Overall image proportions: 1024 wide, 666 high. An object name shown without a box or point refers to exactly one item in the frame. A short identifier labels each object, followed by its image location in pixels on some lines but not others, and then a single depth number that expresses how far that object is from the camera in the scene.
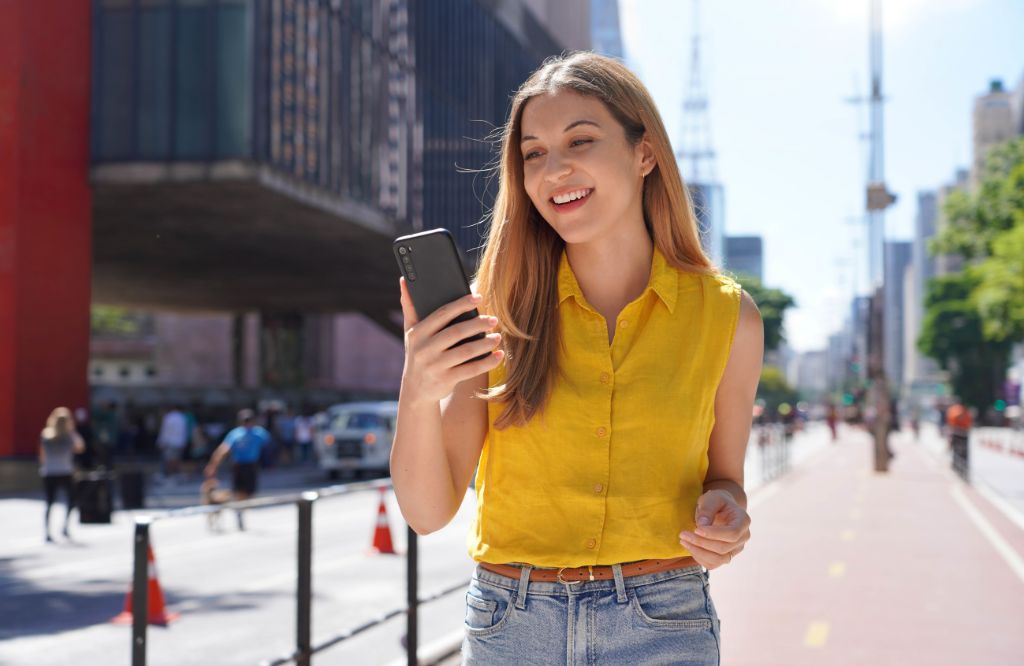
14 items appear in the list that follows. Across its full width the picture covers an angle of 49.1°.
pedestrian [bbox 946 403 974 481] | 27.14
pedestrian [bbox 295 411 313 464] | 37.38
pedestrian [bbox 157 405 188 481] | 27.31
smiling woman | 2.17
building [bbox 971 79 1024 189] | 137.75
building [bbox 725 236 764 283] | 93.50
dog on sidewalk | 15.95
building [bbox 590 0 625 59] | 120.00
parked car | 27.97
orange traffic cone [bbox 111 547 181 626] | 4.85
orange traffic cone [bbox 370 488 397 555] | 7.36
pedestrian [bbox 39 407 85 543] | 15.87
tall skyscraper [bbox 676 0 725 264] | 97.44
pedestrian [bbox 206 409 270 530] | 16.31
